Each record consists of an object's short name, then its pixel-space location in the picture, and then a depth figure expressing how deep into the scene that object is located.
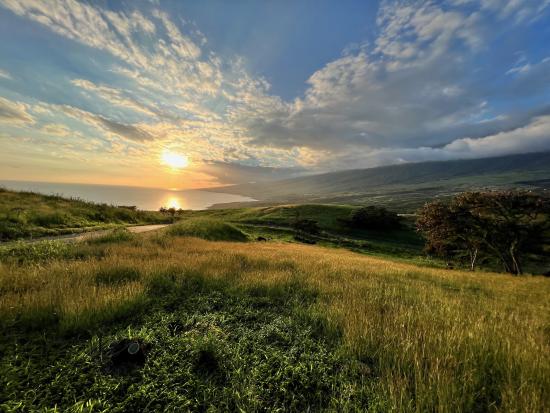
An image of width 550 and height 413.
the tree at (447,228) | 26.88
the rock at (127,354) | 3.46
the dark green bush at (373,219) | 64.19
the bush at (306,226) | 52.75
